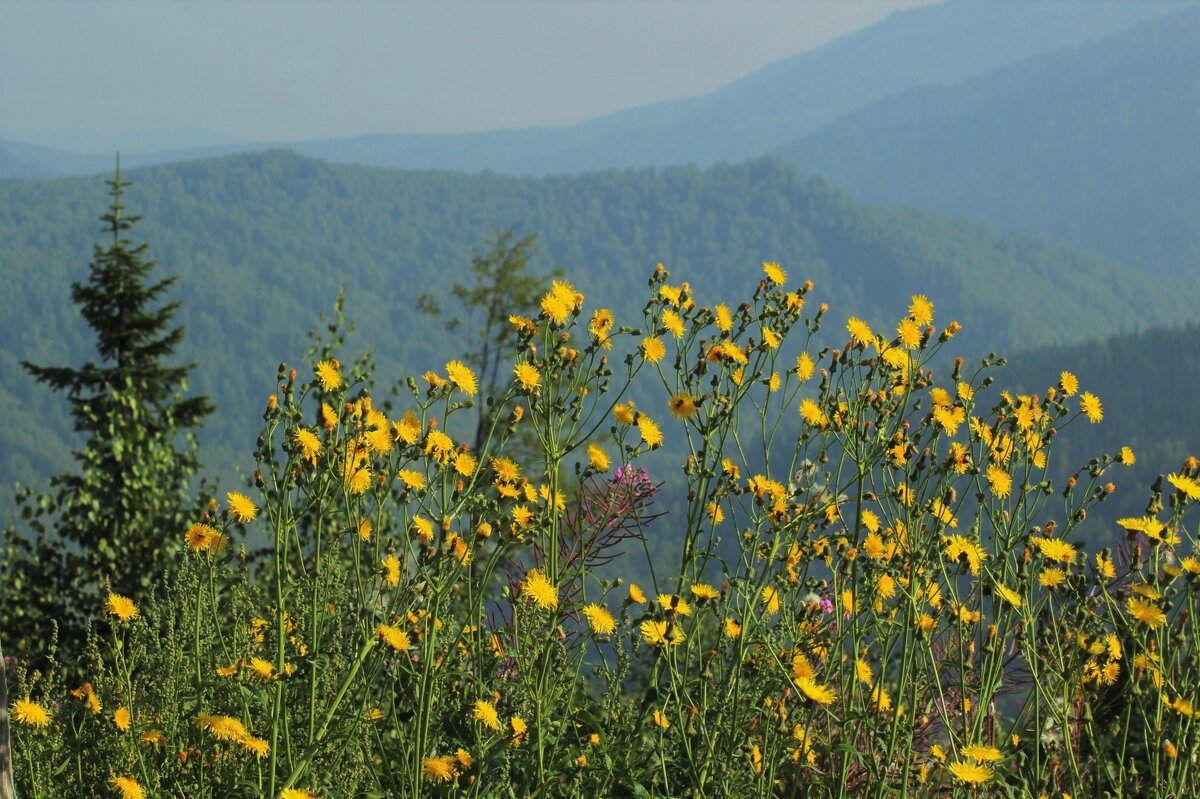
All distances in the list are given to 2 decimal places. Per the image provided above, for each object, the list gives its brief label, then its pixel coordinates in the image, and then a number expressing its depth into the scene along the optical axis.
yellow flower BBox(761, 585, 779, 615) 4.98
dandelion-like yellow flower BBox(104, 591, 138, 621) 5.08
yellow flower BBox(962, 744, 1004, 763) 4.24
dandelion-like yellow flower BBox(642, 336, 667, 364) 4.87
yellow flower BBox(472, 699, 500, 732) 4.34
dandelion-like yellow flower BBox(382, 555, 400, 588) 4.73
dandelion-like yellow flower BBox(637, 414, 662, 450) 4.74
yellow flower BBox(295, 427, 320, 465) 4.34
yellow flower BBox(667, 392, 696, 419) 4.89
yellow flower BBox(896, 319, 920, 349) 5.12
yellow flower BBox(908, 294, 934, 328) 5.22
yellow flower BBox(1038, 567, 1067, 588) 4.78
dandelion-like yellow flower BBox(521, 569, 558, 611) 4.39
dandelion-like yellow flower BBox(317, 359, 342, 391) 4.35
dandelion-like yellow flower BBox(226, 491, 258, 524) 4.63
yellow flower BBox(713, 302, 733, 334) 5.15
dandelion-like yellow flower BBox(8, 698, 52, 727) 5.27
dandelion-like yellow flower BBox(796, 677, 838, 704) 4.18
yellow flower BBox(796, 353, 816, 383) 5.30
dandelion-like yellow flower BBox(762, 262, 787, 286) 5.22
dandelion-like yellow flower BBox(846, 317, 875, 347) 5.17
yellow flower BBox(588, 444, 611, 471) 4.65
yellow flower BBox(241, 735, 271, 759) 4.34
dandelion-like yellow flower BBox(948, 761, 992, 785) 4.28
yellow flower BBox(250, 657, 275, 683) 4.32
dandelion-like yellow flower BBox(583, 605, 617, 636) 4.62
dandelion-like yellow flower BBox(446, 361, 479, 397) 4.59
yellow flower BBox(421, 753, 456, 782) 4.46
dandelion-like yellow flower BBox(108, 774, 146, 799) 4.73
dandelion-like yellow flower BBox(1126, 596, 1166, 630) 4.34
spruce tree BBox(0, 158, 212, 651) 15.58
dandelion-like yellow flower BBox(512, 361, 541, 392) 4.48
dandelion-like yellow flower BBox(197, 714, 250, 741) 4.42
